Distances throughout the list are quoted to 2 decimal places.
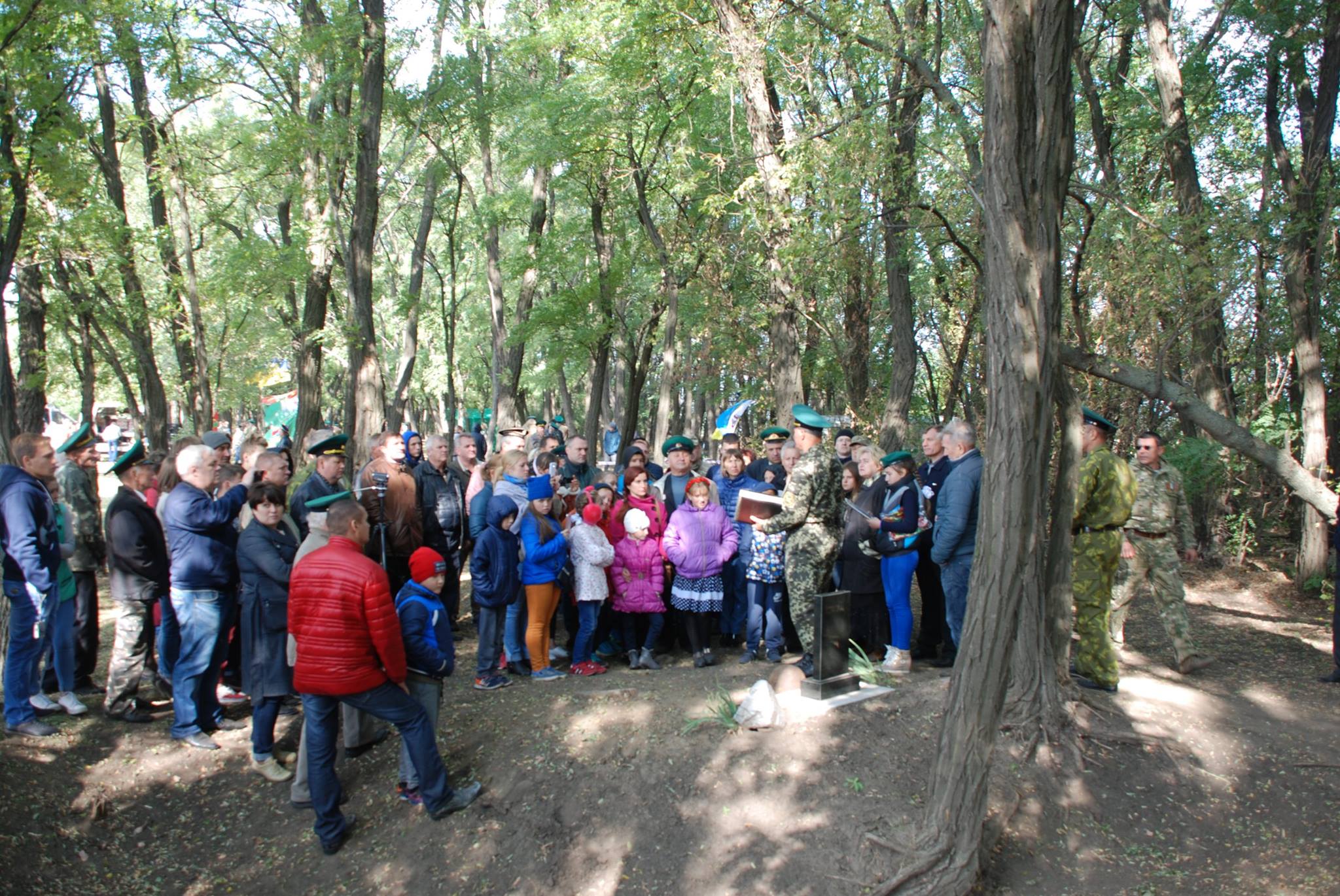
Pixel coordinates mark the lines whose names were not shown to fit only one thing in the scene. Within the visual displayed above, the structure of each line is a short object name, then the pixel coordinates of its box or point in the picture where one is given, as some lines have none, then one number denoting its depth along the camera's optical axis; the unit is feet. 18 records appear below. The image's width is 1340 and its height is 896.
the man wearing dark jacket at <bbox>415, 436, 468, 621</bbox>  26.48
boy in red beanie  16.65
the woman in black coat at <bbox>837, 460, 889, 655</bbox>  23.67
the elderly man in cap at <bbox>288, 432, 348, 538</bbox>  22.75
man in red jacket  15.08
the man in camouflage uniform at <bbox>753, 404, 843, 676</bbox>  21.98
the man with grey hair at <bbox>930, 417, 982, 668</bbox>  21.30
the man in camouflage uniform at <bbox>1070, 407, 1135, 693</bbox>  20.65
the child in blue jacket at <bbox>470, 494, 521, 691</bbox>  22.02
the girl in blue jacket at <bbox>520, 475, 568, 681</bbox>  22.62
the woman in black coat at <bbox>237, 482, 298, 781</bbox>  17.99
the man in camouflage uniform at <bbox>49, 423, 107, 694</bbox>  21.95
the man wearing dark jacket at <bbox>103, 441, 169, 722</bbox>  19.44
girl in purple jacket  23.93
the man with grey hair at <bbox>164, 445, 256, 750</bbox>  18.63
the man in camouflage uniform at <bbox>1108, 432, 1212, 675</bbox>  23.75
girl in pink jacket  24.20
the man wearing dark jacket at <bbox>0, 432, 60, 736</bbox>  18.38
